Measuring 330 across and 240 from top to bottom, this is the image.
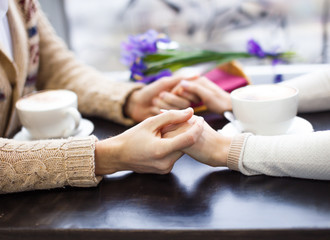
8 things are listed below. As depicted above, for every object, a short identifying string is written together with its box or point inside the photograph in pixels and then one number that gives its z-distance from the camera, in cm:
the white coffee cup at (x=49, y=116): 98
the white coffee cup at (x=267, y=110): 84
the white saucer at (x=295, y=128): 89
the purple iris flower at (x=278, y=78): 131
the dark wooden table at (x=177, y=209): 60
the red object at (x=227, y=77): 117
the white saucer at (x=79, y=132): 103
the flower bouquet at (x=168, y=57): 124
